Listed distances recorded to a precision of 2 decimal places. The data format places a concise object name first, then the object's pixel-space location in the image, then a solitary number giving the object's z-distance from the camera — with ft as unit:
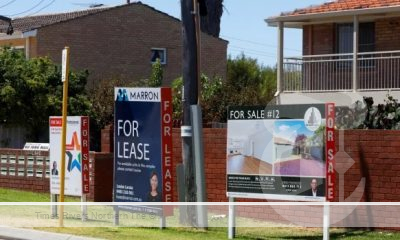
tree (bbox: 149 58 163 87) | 123.03
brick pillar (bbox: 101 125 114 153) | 68.08
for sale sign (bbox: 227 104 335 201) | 42.32
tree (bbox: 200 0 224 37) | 159.90
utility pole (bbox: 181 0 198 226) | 50.29
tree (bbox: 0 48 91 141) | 97.35
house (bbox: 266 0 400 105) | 82.79
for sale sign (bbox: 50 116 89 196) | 55.47
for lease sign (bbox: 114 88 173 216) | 48.62
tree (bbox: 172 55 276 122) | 111.03
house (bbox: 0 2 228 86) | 126.82
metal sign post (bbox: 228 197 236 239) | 45.75
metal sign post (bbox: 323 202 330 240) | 41.22
